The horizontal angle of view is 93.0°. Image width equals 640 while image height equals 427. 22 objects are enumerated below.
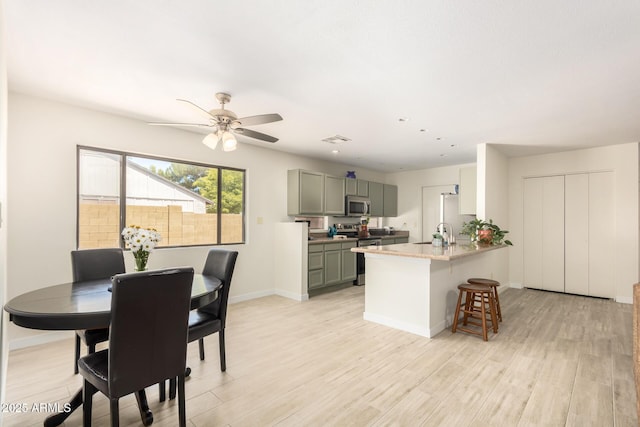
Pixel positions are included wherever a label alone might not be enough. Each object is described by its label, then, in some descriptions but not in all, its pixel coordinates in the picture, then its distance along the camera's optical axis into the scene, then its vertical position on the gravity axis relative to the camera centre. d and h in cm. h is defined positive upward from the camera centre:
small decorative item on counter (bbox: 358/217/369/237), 625 -32
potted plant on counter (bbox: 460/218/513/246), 423 -24
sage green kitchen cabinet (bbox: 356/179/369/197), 630 +59
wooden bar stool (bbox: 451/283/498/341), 320 -106
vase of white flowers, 229 -21
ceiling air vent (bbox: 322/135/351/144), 439 +113
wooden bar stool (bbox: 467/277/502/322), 347 -78
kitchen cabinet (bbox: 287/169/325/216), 520 +40
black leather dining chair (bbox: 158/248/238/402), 228 -83
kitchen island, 331 -81
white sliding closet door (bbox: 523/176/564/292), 529 -30
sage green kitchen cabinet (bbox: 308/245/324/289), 490 -83
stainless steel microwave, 604 +20
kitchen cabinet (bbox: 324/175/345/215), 559 +39
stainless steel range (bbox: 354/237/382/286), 584 -87
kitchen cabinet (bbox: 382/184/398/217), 705 +37
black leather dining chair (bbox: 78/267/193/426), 152 -66
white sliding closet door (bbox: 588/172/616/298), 482 -29
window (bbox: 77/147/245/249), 342 +20
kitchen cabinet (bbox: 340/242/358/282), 551 -87
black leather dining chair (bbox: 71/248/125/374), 254 -44
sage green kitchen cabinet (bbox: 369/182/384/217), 666 +40
